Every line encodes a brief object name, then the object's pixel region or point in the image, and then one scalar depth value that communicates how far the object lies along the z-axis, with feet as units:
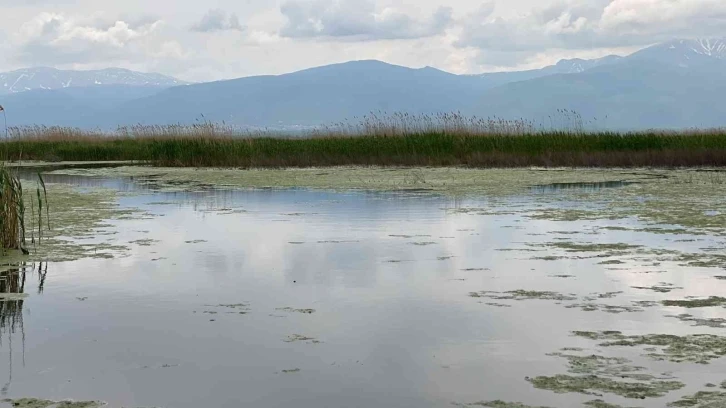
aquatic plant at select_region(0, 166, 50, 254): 32.04
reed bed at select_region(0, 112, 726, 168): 81.41
